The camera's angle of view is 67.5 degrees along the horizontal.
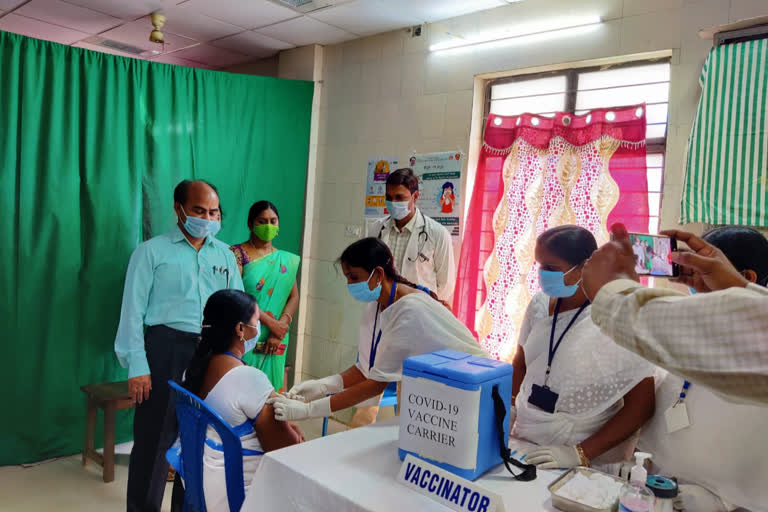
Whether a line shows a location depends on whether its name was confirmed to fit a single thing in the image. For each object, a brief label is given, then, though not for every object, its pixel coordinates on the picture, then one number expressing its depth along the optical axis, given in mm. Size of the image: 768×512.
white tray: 1086
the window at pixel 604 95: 2791
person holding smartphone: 714
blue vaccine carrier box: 1206
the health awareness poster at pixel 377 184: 3882
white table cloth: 1155
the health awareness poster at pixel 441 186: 3465
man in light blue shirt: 2367
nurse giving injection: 1776
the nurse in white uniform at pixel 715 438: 1239
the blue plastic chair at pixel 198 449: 1500
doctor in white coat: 3129
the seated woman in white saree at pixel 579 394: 1445
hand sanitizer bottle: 1023
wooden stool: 2959
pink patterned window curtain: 2777
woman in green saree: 3242
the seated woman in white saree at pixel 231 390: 1594
